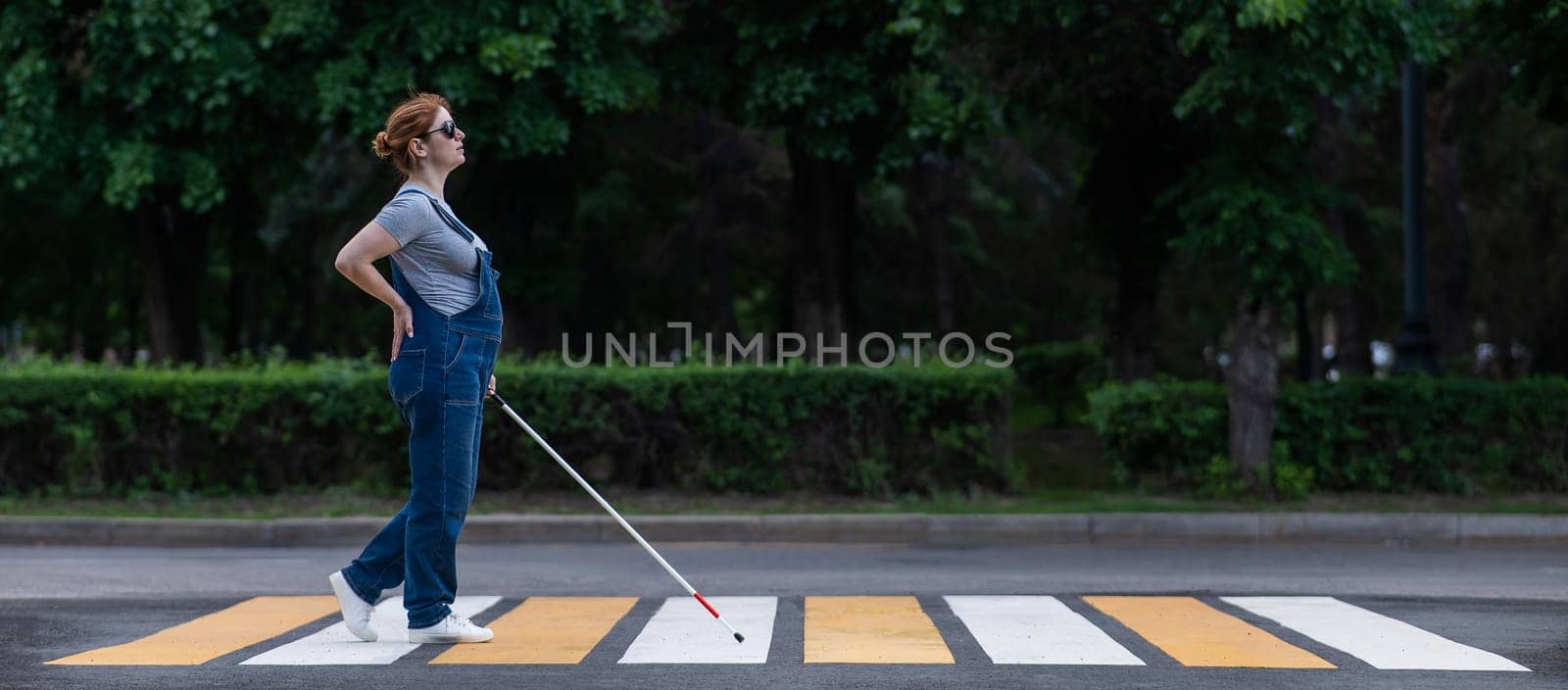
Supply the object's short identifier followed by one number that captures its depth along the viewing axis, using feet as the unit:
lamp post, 49.23
